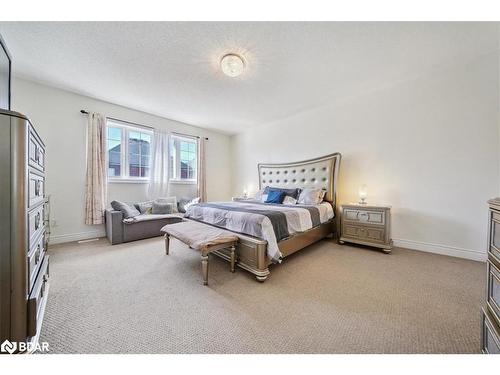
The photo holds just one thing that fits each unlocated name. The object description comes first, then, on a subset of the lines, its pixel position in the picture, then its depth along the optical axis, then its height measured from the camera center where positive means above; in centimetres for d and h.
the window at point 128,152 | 375 +71
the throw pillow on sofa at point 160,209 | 387 -52
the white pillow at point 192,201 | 429 -39
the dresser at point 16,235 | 84 -25
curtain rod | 327 +130
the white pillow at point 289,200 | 350 -28
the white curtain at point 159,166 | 414 +44
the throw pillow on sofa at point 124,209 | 325 -45
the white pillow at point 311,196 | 327 -18
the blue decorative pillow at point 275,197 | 358 -22
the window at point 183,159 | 455 +69
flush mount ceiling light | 215 +147
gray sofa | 313 -77
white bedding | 200 -45
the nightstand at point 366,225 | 268 -61
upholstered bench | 184 -60
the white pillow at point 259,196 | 418 -25
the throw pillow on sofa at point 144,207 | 384 -48
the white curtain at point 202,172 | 493 +35
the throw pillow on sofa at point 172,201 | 407 -37
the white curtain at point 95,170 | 330 +26
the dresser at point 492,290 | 85 -51
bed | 196 -48
